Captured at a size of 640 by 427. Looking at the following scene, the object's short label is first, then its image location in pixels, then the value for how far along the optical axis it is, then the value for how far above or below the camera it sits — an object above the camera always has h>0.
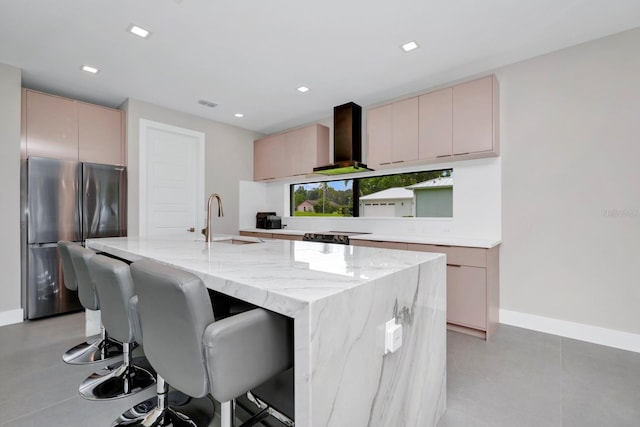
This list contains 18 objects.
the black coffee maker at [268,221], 5.18 -0.11
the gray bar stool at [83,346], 2.09 -1.08
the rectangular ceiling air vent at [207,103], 4.08 +1.56
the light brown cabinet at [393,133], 3.47 +0.99
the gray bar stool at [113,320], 1.49 -0.56
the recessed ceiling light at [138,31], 2.47 +1.56
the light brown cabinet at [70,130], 3.31 +1.03
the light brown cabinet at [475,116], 2.96 +1.00
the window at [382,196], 3.74 +0.26
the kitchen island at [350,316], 0.83 -0.36
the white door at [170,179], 4.12 +0.54
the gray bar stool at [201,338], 0.93 -0.41
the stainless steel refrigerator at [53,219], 3.17 -0.04
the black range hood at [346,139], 4.09 +1.06
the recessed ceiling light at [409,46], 2.69 +1.55
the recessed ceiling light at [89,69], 3.13 +1.56
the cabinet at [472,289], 2.73 -0.72
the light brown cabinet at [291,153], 4.57 +1.02
